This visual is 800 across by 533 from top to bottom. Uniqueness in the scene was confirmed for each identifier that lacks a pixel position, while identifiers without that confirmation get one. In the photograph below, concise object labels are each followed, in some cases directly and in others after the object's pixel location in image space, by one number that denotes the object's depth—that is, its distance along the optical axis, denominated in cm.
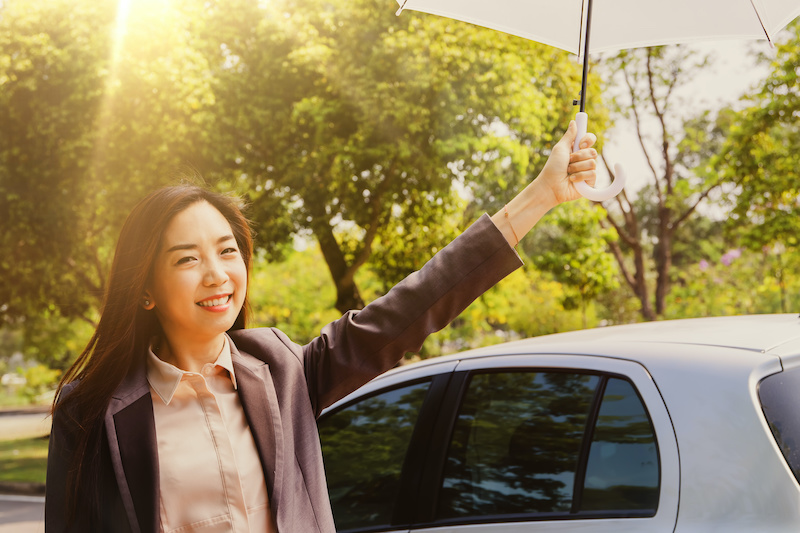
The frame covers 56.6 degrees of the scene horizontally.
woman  142
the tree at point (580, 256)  1187
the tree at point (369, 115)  945
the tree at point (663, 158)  1409
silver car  181
